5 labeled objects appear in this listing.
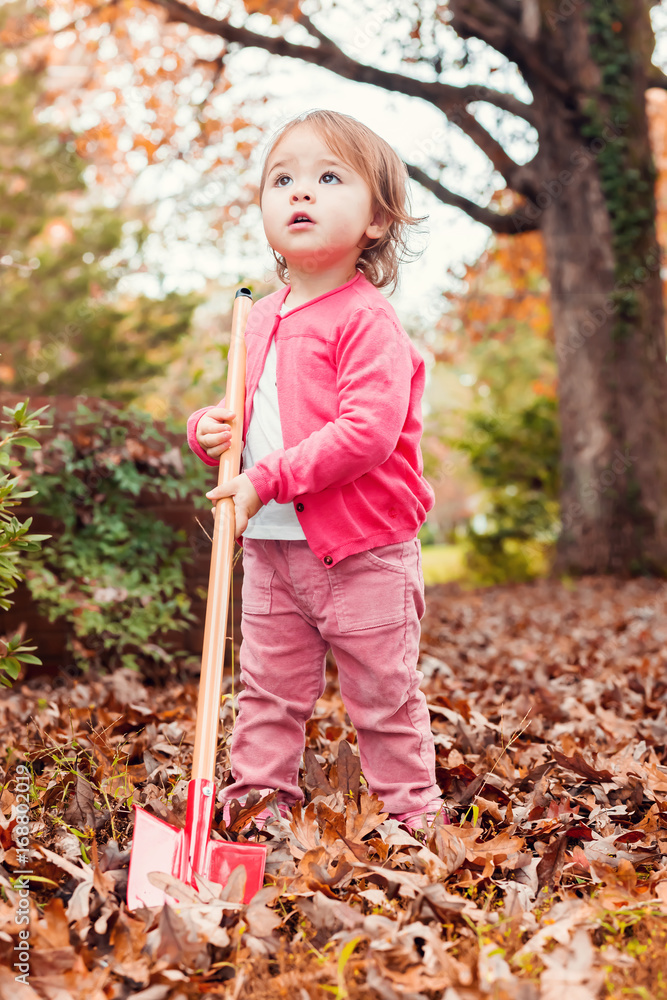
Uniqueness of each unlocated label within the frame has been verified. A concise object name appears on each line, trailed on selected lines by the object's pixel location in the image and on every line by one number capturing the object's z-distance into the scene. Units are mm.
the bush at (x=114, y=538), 3387
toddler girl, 1832
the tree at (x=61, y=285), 13445
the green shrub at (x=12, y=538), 1901
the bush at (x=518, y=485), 9781
